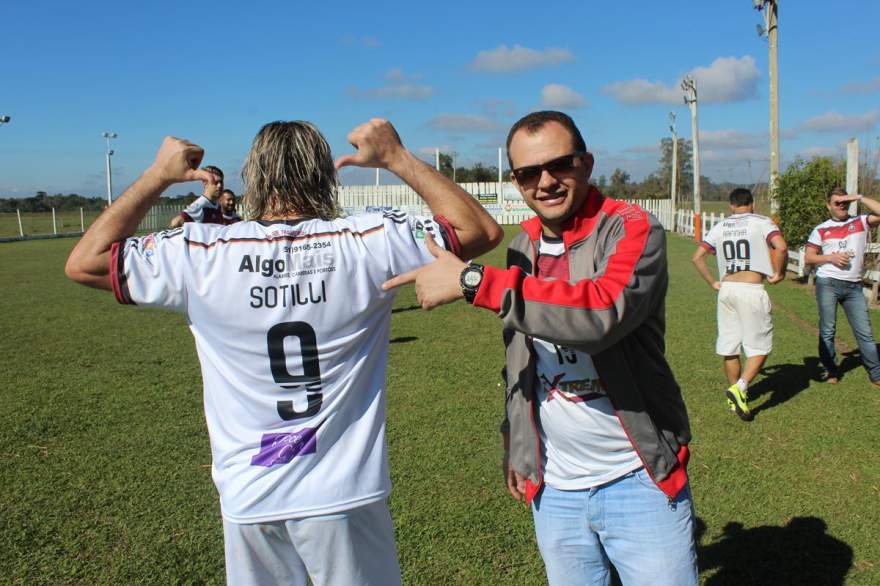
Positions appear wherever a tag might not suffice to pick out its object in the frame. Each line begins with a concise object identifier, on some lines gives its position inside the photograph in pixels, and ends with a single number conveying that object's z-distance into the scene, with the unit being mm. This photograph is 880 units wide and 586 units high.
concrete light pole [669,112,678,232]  44369
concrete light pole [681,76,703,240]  34872
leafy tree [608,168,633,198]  82938
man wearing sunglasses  2264
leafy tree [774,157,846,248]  17125
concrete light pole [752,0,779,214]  21766
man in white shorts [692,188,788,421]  6809
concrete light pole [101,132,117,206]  47656
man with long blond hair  2096
